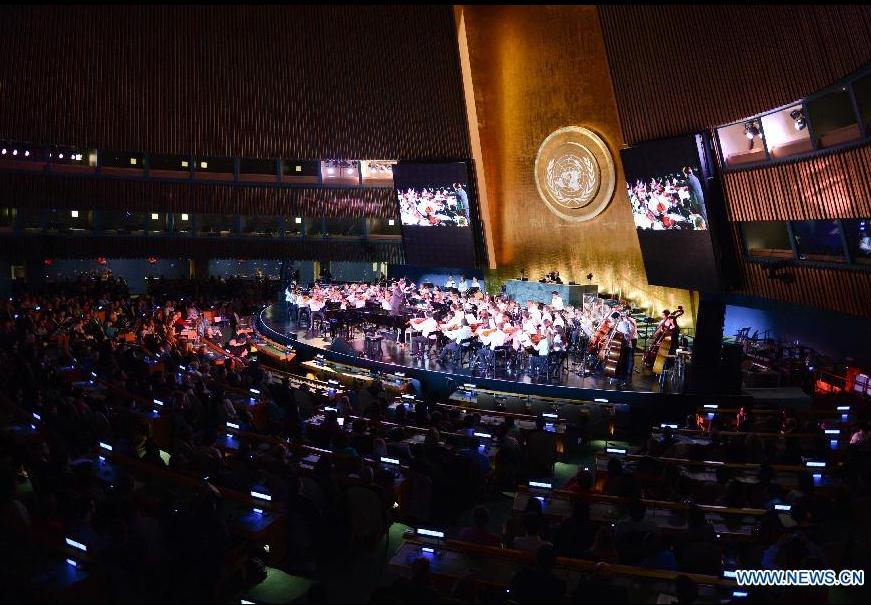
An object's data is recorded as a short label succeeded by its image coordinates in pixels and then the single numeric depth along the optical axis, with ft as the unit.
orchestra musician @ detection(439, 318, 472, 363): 47.09
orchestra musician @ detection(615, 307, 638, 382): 44.27
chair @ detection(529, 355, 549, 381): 46.36
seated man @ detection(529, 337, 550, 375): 43.39
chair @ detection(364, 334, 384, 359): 54.49
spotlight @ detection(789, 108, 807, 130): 40.83
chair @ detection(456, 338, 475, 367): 47.39
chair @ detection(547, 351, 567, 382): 45.29
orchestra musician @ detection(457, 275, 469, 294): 77.05
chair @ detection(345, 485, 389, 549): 22.77
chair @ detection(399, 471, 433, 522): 25.04
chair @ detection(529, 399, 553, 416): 37.55
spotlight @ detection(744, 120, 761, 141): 44.96
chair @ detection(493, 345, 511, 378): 47.34
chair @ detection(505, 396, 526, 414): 38.27
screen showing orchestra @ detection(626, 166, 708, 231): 49.78
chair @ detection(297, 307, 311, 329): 69.77
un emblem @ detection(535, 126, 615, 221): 65.51
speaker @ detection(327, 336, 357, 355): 54.96
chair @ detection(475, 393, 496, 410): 39.81
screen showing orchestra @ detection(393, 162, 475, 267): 77.66
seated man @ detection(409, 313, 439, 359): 49.14
